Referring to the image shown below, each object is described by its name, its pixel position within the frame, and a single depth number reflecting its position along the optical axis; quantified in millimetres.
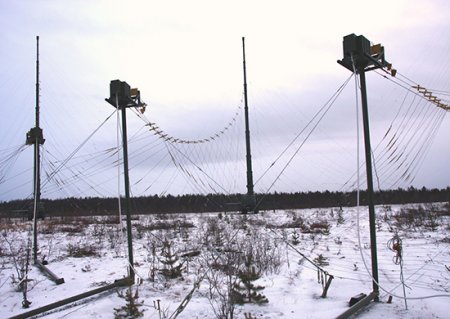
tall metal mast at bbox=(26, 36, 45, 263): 9681
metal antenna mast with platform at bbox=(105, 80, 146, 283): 7723
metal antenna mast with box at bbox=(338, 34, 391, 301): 5996
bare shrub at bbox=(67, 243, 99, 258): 10769
